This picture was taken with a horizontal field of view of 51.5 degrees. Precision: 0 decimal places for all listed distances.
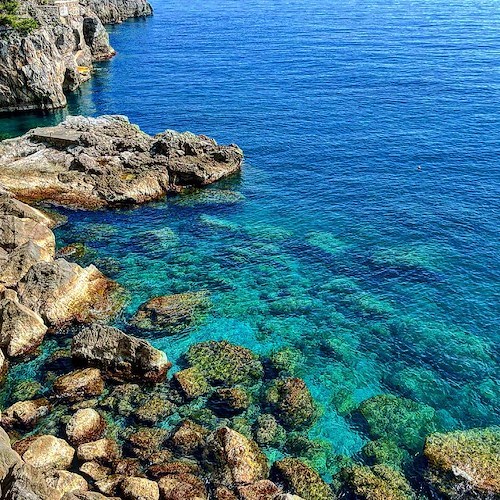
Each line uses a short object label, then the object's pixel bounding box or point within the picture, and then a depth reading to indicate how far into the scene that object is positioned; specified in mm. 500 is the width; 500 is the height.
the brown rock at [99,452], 22797
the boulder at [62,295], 32094
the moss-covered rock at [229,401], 26078
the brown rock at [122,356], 27688
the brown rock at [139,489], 20406
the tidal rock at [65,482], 20250
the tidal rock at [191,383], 26938
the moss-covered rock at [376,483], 21891
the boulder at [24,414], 24828
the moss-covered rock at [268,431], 24406
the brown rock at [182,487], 20928
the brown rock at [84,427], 23969
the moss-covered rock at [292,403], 25719
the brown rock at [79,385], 26672
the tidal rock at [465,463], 22203
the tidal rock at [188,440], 23641
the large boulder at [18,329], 29312
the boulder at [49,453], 22125
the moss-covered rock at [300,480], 21906
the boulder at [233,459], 22156
